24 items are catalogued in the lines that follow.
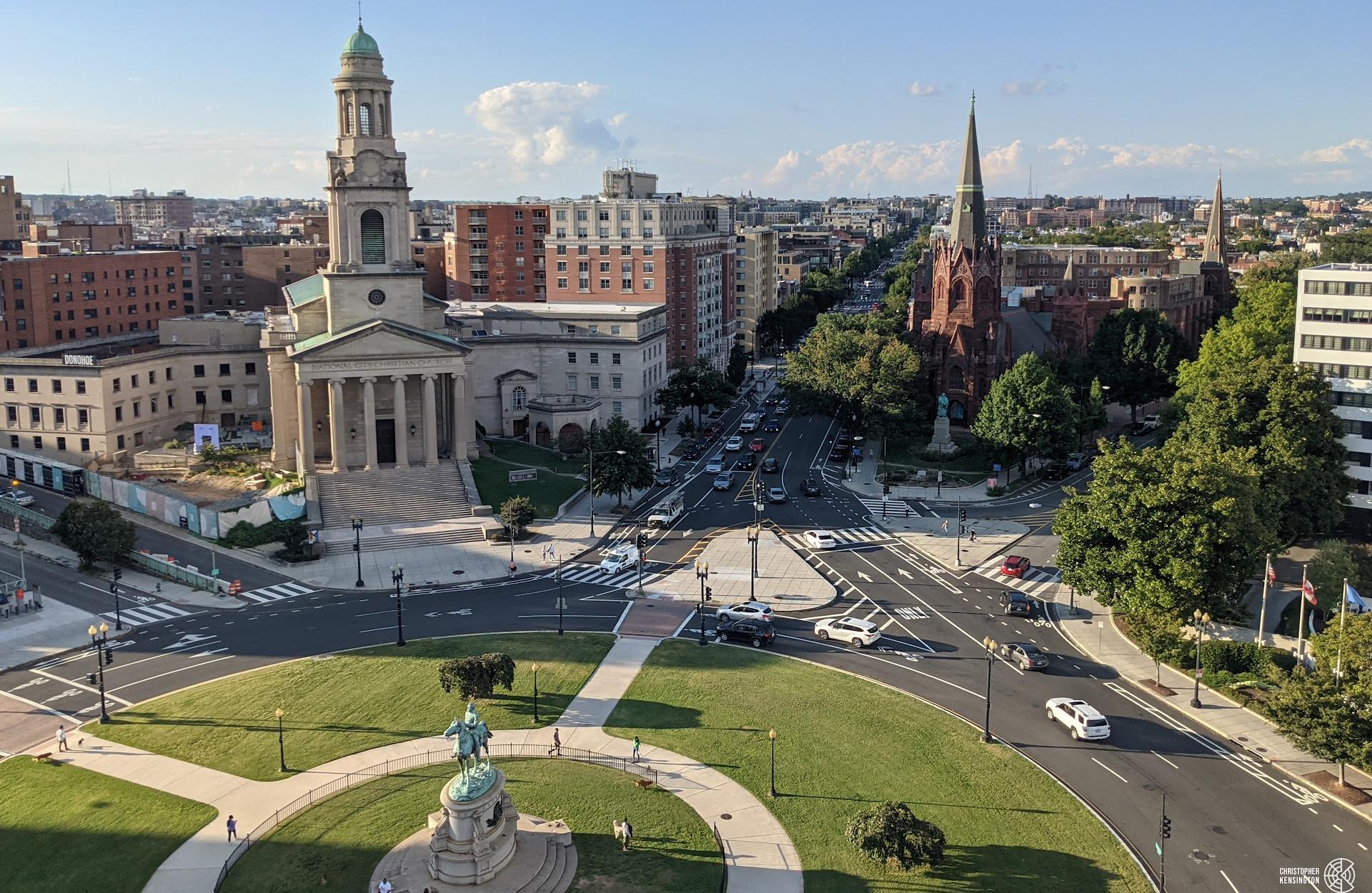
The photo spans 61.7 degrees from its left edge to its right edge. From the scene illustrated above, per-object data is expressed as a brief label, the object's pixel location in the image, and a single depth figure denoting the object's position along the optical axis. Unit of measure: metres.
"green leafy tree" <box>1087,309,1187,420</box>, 123.56
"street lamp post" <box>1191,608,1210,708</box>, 56.44
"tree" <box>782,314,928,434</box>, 109.44
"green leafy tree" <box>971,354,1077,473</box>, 97.94
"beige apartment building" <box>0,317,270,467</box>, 96.25
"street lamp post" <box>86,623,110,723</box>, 52.62
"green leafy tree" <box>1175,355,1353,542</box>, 73.12
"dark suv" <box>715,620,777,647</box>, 63.41
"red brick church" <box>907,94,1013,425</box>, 119.69
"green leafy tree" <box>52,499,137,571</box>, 73.19
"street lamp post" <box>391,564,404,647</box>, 61.65
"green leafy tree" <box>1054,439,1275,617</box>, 59.25
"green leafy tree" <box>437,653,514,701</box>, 52.38
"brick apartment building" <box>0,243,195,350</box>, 123.06
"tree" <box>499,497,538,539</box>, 81.38
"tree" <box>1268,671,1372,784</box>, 44.75
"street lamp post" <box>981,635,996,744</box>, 50.76
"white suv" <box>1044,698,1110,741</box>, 50.66
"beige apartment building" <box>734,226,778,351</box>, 180.75
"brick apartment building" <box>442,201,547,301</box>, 148.88
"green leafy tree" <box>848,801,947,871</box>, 39.50
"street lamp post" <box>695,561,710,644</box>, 64.81
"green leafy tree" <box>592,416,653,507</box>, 89.12
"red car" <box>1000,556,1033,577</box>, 76.25
